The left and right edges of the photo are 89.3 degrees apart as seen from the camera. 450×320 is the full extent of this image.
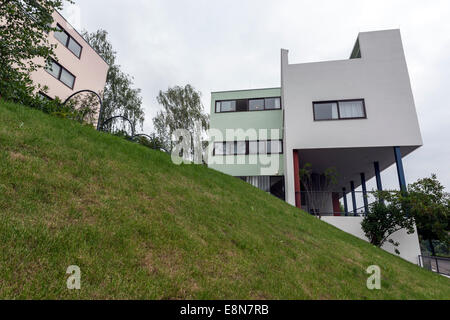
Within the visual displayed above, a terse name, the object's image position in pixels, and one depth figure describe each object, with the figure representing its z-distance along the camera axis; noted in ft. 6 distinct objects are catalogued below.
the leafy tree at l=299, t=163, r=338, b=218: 43.30
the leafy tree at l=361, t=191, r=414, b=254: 30.83
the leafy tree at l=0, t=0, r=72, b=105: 23.50
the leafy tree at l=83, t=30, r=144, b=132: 79.51
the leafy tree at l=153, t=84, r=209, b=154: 82.53
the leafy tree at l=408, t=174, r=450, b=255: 28.84
